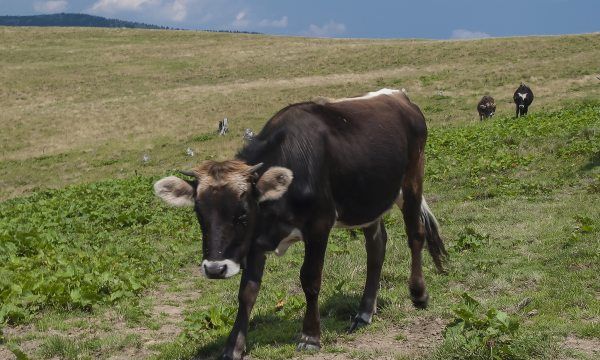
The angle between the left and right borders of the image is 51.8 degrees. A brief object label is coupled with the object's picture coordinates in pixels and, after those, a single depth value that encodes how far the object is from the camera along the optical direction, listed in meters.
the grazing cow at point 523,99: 31.97
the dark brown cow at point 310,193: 5.77
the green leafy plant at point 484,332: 5.35
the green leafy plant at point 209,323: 7.03
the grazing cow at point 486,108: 33.52
